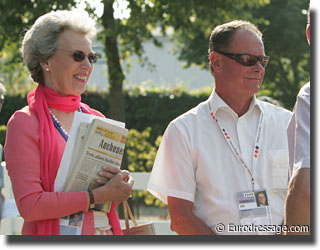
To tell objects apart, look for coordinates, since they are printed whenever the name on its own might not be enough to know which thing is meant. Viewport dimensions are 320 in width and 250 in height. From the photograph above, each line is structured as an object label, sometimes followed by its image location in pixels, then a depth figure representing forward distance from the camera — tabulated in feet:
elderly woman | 13.36
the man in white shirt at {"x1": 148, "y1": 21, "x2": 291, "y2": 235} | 15.64
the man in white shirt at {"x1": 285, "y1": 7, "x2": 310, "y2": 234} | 10.04
